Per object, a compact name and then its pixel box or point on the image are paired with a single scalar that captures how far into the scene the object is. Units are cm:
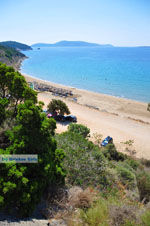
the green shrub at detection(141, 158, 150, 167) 1335
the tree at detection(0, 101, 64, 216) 503
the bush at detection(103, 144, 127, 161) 1306
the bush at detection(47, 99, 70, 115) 2288
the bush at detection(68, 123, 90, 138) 1605
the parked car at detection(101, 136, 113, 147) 1601
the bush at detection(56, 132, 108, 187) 748
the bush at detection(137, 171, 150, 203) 832
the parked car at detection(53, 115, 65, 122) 2214
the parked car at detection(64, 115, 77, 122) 2217
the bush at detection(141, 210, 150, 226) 472
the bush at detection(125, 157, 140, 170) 1192
